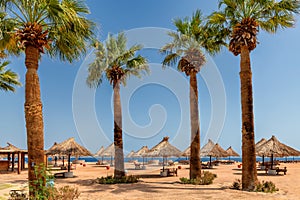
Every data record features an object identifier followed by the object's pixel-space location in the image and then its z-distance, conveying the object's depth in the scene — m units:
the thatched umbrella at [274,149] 26.53
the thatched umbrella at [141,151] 34.81
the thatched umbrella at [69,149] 24.42
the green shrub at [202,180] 16.75
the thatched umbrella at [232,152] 43.29
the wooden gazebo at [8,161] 26.61
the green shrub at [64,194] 8.71
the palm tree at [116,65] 19.64
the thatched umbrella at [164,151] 26.19
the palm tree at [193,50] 17.92
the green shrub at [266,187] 13.46
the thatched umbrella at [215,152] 35.97
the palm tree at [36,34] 9.08
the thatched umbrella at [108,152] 37.31
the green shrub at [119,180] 17.84
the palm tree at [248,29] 14.08
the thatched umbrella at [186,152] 35.22
